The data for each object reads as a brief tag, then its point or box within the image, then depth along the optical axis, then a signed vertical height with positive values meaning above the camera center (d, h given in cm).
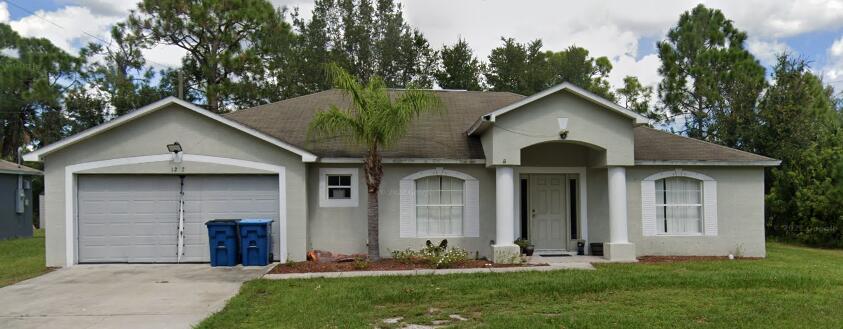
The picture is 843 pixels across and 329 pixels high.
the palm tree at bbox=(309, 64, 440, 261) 1184 +137
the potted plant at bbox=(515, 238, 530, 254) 1325 -144
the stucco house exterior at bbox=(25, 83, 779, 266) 1253 -7
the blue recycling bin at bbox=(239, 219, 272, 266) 1209 -119
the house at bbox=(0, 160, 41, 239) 2125 -41
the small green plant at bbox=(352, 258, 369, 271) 1177 -167
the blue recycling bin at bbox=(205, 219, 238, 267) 1207 -116
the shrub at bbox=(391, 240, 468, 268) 1203 -158
